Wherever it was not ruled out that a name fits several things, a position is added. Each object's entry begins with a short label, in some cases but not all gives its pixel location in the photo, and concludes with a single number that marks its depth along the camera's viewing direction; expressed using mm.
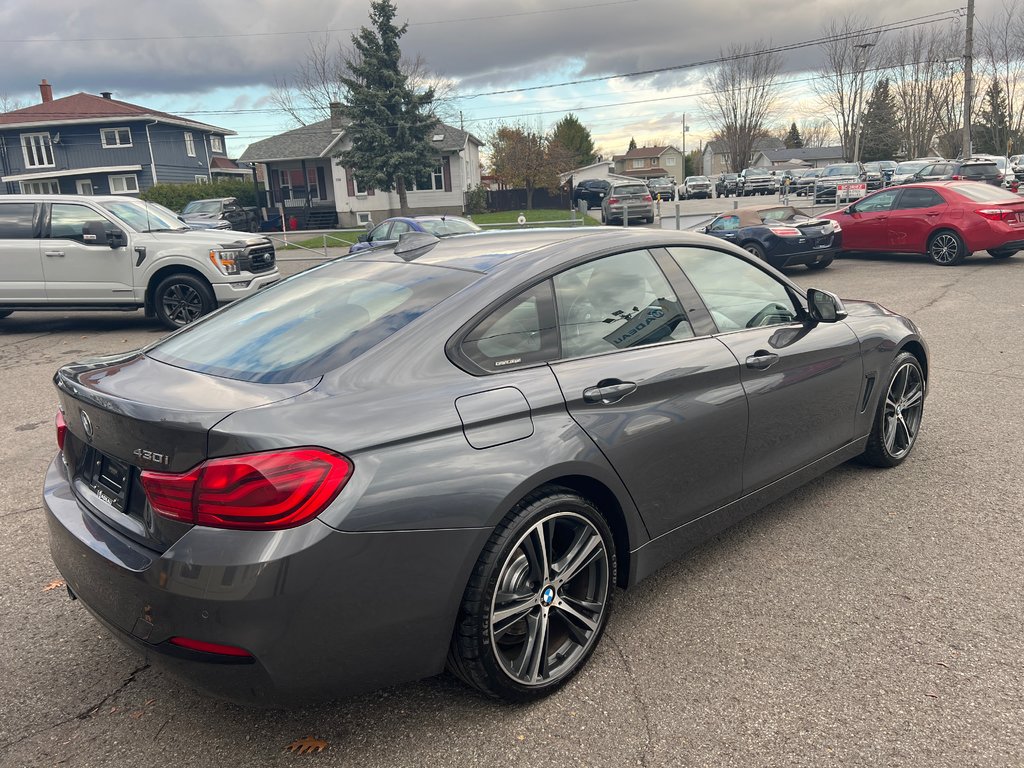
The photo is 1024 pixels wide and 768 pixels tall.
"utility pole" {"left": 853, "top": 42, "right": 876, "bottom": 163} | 59881
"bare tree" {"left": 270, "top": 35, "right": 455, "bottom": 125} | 49844
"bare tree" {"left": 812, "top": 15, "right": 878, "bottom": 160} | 61844
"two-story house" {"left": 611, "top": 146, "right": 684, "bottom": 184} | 132425
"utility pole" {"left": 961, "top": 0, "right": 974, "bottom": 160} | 30578
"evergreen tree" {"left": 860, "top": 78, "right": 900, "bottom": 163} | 73250
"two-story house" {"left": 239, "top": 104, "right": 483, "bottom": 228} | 42156
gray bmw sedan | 2125
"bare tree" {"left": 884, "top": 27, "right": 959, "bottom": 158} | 61875
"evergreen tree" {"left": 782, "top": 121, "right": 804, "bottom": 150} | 128000
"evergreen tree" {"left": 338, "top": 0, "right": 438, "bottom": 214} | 35938
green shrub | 39312
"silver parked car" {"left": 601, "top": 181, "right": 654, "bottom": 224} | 29141
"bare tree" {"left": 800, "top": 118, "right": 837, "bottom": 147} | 92112
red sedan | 13094
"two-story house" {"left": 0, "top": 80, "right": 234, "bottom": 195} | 45562
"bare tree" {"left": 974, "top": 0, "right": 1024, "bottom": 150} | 52750
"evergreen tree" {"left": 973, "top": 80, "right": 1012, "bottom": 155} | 64387
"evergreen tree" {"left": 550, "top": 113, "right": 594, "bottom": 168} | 85875
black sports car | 13875
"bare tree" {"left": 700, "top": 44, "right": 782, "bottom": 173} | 68500
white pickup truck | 9992
